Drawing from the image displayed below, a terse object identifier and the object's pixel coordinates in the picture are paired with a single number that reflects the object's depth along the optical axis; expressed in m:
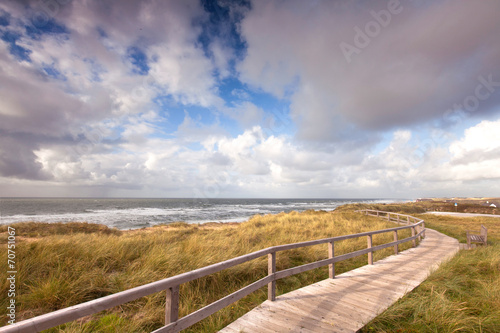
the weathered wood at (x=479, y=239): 10.09
